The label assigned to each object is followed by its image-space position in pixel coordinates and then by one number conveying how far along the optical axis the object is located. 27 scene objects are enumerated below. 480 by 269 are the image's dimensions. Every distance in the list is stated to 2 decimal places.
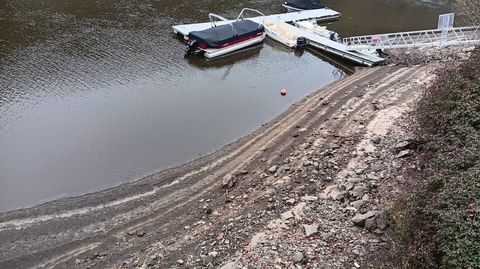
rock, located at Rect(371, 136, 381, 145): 21.99
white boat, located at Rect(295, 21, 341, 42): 42.78
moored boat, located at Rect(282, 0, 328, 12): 53.31
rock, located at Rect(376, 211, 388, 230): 15.53
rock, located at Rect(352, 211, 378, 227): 15.98
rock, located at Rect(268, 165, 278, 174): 21.80
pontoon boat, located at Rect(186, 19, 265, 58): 38.59
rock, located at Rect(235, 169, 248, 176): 22.11
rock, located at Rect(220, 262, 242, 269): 14.95
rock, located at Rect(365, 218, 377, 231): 15.72
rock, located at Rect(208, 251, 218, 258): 16.05
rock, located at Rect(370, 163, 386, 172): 19.17
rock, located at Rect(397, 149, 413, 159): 19.41
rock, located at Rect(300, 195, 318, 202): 18.16
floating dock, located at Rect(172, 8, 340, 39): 42.44
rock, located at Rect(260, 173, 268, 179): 21.39
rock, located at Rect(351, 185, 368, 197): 17.69
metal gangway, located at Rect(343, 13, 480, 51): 34.97
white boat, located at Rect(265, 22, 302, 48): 42.62
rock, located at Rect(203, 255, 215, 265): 15.78
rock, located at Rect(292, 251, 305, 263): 14.80
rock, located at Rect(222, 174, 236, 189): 20.88
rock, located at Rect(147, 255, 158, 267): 16.25
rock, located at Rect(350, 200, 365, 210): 17.03
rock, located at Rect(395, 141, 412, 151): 19.94
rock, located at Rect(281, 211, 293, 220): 17.16
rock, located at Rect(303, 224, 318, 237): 15.94
